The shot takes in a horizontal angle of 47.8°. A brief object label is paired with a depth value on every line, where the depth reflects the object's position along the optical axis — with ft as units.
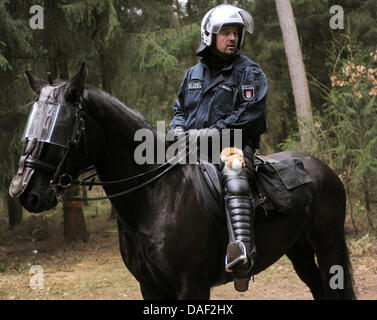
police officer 11.01
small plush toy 11.08
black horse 10.21
